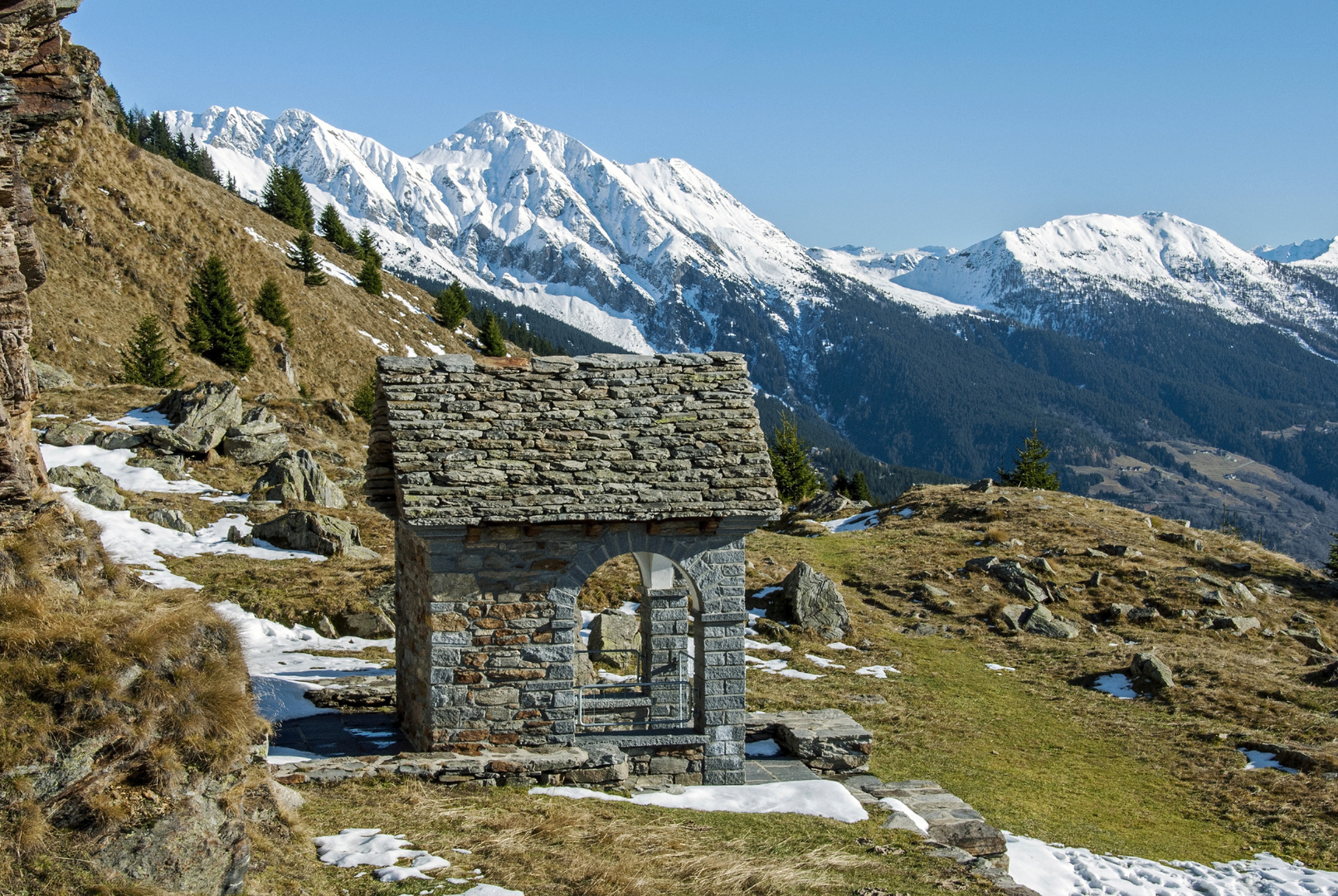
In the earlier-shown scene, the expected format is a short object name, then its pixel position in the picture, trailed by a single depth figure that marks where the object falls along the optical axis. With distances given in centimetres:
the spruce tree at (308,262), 7610
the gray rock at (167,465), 3116
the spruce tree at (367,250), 9169
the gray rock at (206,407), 3419
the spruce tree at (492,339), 8075
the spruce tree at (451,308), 9272
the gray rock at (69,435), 3102
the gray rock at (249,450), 3397
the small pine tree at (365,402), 5072
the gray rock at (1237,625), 3155
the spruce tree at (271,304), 6444
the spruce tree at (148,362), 4738
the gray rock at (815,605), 2818
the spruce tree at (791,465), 6172
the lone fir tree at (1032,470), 6225
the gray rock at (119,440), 3194
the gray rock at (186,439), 3231
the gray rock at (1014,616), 3117
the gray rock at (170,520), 2711
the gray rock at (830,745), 1652
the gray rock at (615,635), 2352
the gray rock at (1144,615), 3234
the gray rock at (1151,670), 2497
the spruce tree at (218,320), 5684
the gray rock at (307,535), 2730
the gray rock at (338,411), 4316
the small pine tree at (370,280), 8650
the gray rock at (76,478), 2706
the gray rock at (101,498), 2652
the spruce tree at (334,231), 9900
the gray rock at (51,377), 3922
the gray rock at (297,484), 3056
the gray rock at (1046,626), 3094
